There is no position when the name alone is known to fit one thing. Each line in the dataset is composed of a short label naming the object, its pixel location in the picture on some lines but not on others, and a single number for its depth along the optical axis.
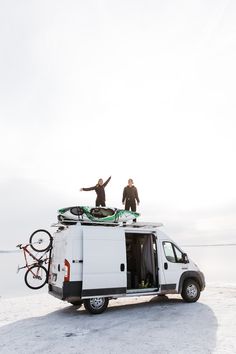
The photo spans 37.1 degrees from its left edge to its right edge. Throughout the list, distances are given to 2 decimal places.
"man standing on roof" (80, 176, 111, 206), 12.96
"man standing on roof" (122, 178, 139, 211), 13.75
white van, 9.57
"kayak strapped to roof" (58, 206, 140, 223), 10.07
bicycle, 11.28
